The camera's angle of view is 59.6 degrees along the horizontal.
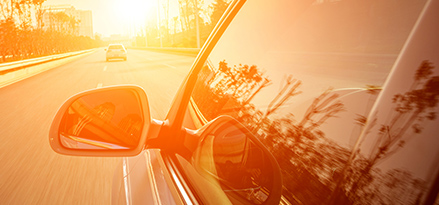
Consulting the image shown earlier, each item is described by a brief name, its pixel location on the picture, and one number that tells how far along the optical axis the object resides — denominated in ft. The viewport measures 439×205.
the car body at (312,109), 2.11
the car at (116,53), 115.44
